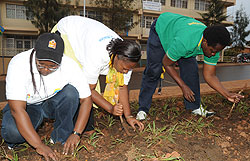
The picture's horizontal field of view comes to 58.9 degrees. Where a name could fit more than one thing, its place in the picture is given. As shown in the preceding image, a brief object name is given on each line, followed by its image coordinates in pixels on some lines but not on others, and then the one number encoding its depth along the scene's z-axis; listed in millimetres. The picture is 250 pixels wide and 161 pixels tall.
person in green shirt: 2387
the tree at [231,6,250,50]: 30594
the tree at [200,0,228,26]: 23106
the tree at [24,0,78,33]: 14812
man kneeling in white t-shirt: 1768
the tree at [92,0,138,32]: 17031
